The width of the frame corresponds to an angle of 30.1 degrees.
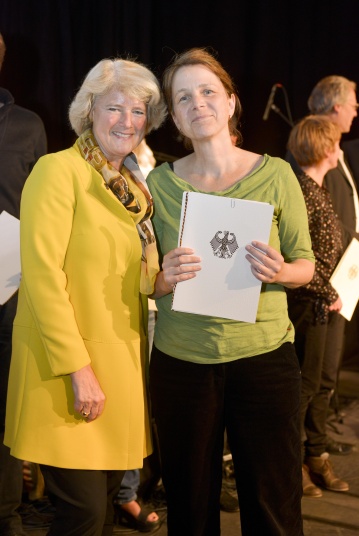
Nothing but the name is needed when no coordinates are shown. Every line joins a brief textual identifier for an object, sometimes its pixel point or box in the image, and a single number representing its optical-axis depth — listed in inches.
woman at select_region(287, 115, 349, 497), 118.5
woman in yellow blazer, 67.7
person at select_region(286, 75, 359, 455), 133.3
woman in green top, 72.8
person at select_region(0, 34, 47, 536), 99.1
